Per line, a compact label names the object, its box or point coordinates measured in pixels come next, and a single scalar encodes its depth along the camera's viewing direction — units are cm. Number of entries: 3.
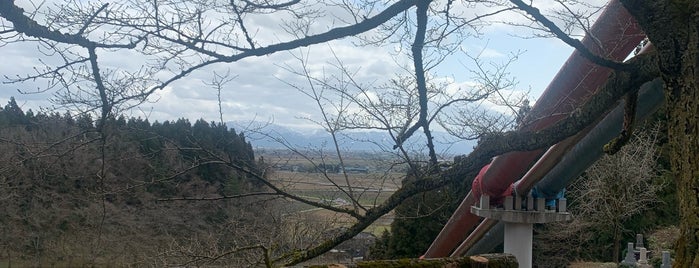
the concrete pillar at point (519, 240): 580
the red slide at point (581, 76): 298
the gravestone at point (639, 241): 1201
